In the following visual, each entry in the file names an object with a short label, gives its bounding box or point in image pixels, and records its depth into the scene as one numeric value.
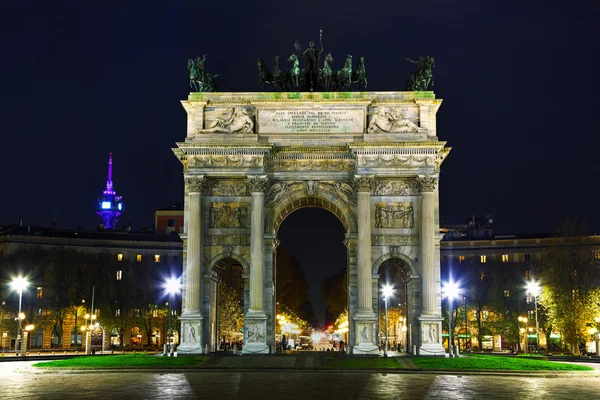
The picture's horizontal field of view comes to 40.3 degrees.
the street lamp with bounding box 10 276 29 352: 55.83
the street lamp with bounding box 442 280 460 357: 54.37
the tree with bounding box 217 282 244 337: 78.19
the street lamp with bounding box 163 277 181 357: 46.65
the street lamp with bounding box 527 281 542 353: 58.22
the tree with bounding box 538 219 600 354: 65.94
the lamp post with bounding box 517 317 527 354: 75.38
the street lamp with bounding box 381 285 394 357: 67.31
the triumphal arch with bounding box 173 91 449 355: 49.06
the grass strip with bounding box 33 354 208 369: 40.69
